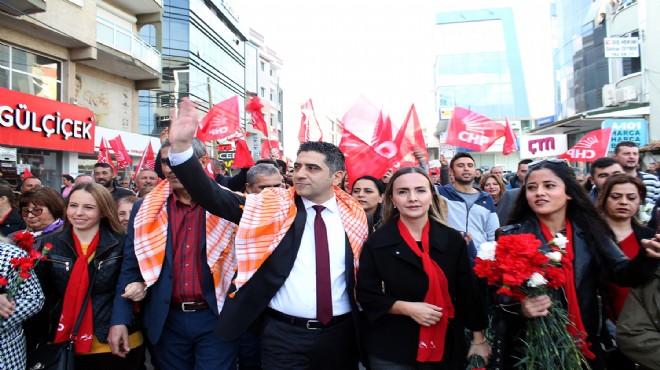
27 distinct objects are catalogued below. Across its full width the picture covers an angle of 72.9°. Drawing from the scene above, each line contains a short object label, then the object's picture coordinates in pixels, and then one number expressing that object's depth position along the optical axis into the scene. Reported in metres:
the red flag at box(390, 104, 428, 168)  6.76
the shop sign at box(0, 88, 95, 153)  12.80
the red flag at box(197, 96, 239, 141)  10.01
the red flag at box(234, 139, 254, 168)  8.16
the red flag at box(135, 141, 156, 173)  10.38
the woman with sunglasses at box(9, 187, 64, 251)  4.12
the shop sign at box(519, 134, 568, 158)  11.76
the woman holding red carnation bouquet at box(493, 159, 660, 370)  2.45
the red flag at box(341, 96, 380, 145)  6.75
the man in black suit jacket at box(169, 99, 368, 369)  2.67
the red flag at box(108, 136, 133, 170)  12.42
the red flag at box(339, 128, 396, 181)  6.25
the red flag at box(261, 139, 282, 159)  11.26
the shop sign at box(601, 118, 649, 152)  15.39
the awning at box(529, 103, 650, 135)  18.28
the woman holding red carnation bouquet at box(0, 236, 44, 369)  2.53
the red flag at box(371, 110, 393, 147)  6.99
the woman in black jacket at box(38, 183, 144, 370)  2.95
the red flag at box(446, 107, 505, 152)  7.87
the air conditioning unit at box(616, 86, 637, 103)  19.11
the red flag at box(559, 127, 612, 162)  9.77
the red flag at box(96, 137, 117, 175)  12.31
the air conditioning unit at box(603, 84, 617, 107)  20.09
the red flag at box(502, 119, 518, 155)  9.28
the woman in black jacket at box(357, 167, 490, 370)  2.59
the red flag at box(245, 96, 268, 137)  10.80
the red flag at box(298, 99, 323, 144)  9.10
